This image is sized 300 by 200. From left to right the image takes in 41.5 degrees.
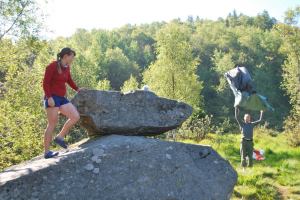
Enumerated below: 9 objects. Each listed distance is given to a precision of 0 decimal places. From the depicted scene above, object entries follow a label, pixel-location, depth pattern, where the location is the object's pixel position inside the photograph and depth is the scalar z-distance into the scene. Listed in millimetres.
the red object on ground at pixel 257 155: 17778
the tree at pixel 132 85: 42547
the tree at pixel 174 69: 36125
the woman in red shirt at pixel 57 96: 9430
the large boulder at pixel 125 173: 8414
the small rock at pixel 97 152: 9250
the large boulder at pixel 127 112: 10461
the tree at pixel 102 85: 44262
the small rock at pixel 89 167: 8908
